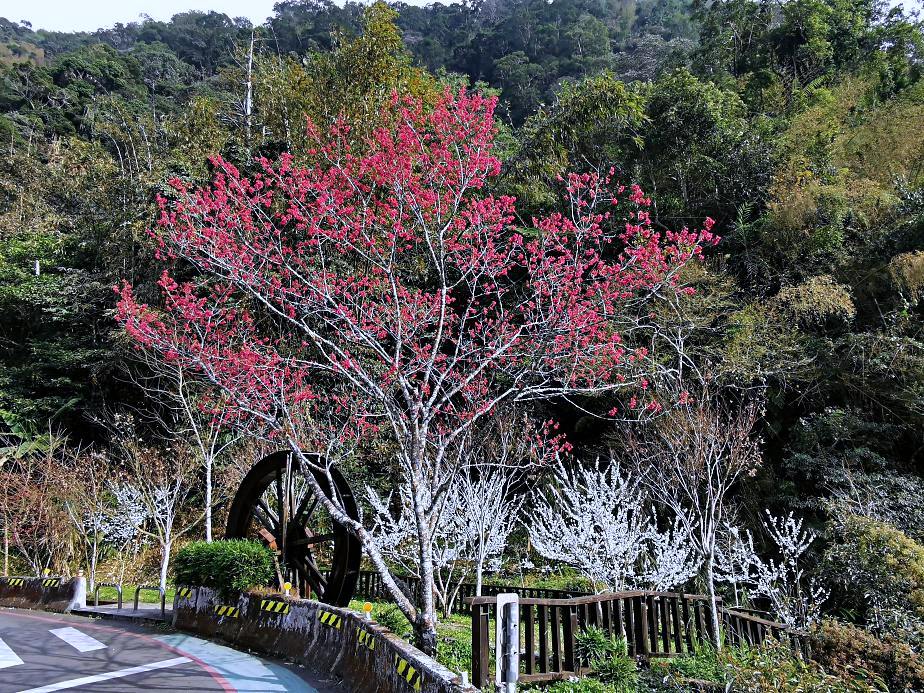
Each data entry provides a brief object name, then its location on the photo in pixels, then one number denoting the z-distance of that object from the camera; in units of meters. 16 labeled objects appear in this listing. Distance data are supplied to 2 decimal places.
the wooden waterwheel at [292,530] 9.20
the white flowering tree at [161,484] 16.41
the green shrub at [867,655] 5.89
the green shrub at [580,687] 6.38
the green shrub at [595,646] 7.04
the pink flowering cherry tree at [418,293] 7.17
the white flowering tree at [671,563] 11.20
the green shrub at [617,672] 6.80
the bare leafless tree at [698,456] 11.27
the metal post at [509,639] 4.18
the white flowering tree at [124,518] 16.53
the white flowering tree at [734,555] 10.49
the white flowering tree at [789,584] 9.62
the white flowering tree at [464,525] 12.85
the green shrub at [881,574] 7.15
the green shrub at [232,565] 8.95
